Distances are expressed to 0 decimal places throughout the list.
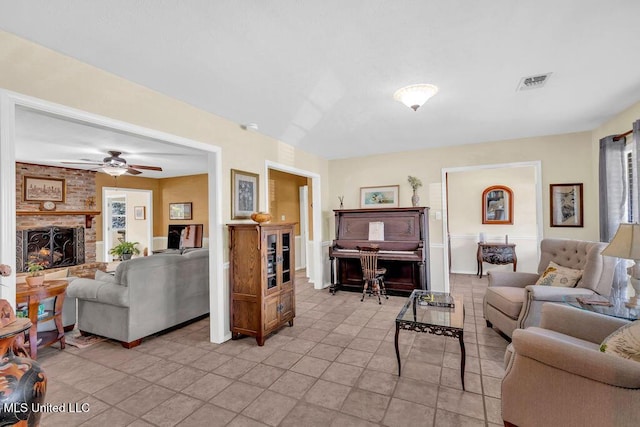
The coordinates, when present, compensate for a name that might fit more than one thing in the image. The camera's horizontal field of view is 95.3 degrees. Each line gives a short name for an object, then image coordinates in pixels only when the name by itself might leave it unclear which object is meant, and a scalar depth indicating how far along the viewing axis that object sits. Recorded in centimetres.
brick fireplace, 531
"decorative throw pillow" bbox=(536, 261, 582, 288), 289
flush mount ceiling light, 251
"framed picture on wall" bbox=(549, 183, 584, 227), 413
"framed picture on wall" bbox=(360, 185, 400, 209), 528
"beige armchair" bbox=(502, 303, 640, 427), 138
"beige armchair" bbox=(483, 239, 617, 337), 265
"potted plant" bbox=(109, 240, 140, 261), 585
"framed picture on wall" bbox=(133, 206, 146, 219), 793
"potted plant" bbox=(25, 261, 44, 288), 292
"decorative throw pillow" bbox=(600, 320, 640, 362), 149
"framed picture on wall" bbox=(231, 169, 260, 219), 345
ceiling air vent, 245
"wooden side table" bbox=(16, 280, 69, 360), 276
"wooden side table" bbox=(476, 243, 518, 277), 572
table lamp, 217
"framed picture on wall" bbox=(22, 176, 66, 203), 537
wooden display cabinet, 314
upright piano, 477
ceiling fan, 462
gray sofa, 309
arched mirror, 611
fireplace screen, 532
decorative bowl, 327
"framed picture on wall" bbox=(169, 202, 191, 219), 740
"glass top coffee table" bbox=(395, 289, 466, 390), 225
